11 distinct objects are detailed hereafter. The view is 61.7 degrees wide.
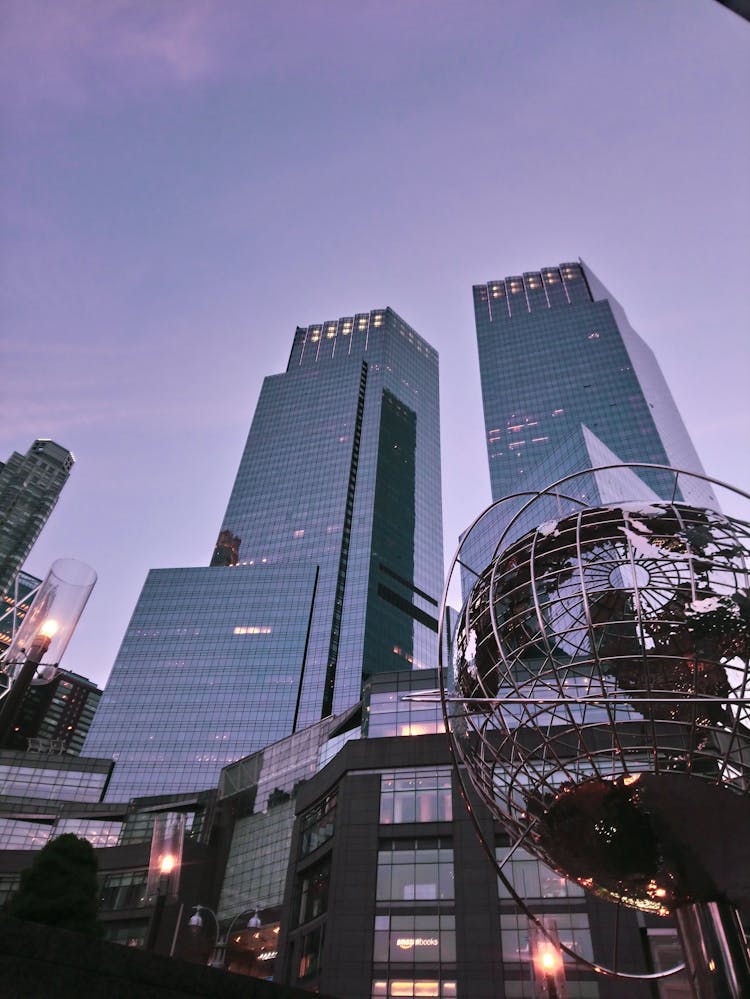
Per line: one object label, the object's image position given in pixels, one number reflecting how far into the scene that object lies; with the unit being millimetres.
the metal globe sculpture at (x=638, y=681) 6969
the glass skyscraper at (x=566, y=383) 129625
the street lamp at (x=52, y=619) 8516
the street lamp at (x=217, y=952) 43747
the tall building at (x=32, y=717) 122750
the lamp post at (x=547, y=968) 17391
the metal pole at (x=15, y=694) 6992
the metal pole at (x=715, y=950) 6773
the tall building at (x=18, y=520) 186000
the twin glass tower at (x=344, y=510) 96812
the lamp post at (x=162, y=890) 12718
